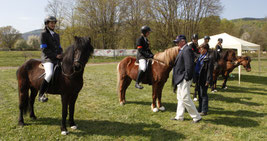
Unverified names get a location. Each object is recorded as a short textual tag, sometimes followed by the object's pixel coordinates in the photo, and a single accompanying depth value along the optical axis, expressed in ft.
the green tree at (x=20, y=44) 219.06
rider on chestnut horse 18.42
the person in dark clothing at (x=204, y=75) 17.43
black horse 12.11
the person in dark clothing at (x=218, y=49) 31.48
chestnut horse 17.76
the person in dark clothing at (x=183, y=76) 14.08
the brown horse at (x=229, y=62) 31.71
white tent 37.07
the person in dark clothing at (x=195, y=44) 24.27
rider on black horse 13.12
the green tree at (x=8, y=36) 208.23
